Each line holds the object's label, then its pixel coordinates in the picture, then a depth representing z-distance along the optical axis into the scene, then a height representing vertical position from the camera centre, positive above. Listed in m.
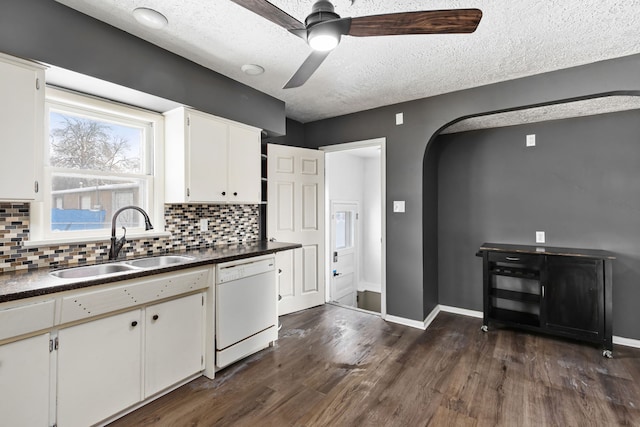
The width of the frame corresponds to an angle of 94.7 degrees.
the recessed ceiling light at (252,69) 2.54 +1.28
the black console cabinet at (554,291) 2.75 -0.80
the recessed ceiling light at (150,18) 1.84 +1.26
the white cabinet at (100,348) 1.43 -0.78
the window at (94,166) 2.07 +0.39
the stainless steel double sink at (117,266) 1.93 -0.38
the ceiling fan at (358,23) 1.36 +0.95
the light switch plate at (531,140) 3.44 +0.85
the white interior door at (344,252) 4.74 -0.65
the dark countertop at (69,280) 1.43 -0.36
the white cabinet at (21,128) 1.61 +0.50
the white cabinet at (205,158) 2.50 +0.51
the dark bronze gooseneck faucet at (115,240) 2.17 -0.19
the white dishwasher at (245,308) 2.34 -0.80
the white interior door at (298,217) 3.61 -0.04
